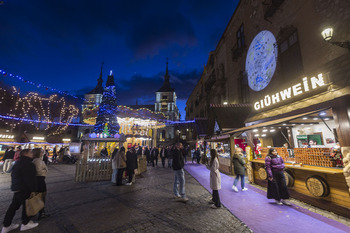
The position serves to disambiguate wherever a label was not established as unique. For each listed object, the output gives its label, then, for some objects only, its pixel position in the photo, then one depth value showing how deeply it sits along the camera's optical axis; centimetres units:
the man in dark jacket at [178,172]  540
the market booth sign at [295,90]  598
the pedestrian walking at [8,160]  1084
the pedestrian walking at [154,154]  1456
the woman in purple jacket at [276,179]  491
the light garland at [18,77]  896
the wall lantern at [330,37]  503
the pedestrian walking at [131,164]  780
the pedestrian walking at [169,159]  1389
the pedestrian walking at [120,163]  755
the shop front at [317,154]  418
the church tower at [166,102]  5881
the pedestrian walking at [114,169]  770
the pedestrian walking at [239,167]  647
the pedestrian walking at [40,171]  392
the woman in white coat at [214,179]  472
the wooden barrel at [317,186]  424
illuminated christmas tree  1399
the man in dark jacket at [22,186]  332
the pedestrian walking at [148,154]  1586
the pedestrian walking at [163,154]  1435
